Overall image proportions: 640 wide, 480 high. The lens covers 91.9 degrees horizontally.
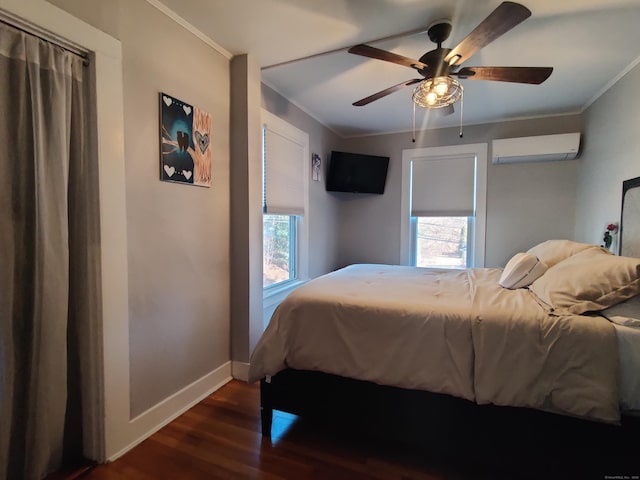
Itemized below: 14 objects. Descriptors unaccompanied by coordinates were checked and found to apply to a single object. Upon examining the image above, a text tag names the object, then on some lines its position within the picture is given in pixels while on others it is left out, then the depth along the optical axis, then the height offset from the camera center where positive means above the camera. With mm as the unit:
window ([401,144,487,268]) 3814 +229
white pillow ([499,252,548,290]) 1911 -293
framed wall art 1874 +506
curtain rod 1227 +796
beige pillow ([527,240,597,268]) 2012 -176
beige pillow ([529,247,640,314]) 1365 -274
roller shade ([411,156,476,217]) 3863 +474
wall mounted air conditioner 3252 +834
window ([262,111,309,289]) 2844 +209
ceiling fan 1718 +946
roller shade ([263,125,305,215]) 2818 +471
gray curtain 1276 -45
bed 1296 -639
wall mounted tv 4031 +662
